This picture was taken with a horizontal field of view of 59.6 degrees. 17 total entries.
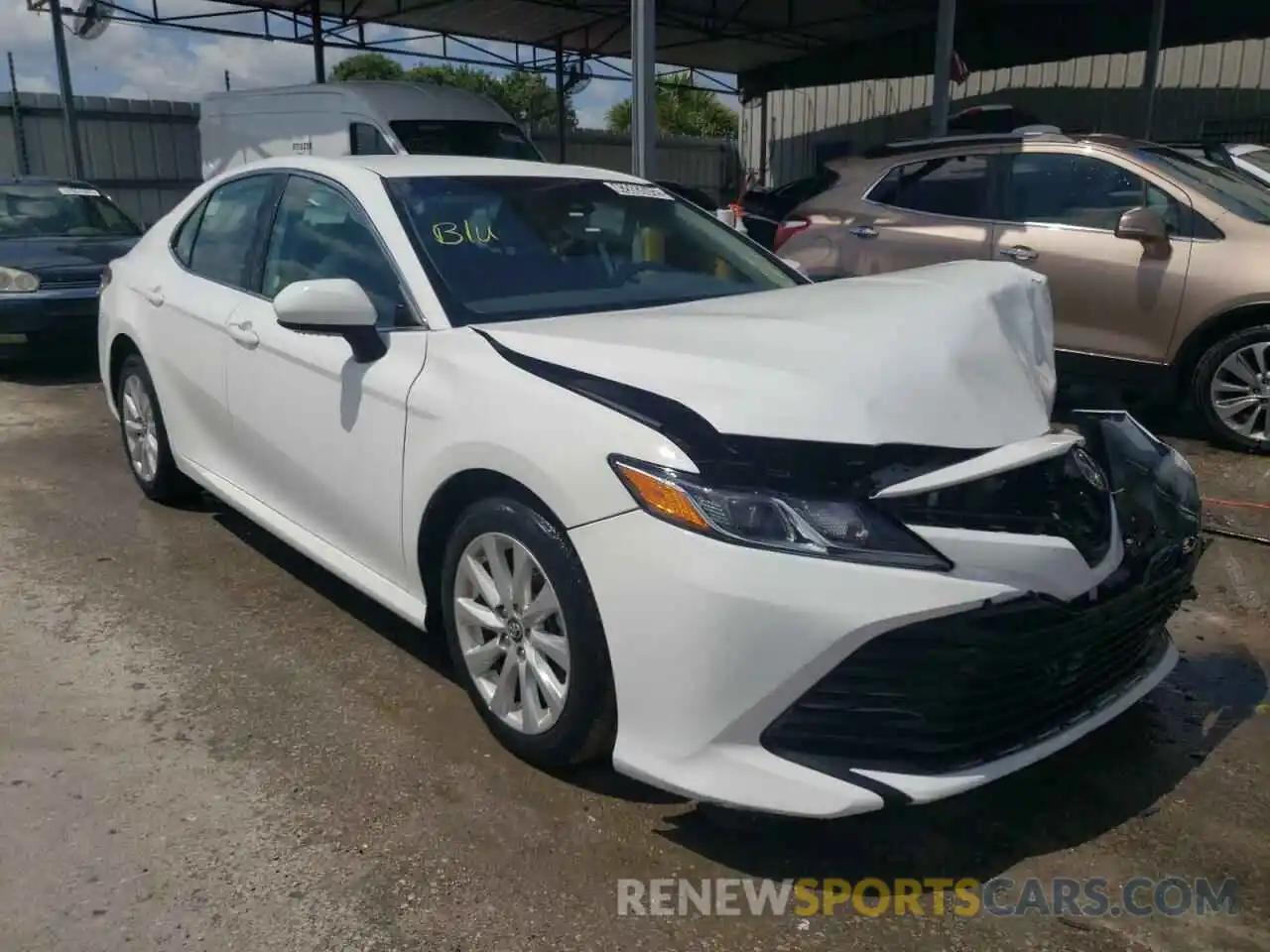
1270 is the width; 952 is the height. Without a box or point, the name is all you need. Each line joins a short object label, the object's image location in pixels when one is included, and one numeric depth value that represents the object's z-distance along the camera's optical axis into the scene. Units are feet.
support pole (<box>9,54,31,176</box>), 50.96
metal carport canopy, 52.60
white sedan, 7.52
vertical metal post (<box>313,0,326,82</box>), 53.01
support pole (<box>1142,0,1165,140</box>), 45.57
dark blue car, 25.85
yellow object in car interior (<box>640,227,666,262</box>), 12.60
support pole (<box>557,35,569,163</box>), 64.54
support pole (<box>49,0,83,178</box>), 45.96
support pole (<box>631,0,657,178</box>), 25.44
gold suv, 19.27
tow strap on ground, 15.08
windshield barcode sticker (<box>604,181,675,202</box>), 13.37
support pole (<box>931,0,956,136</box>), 35.53
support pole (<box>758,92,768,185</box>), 76.48
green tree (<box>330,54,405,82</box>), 192.65
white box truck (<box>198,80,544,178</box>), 38.14
